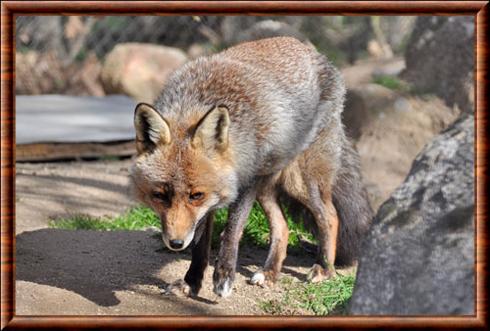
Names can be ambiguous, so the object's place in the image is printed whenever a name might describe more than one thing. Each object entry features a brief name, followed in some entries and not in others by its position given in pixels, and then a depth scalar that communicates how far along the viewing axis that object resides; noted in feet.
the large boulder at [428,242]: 20.48
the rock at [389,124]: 56.18
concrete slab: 55.21
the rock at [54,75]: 77.51
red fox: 25.99
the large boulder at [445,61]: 59.67
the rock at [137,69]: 78.18
